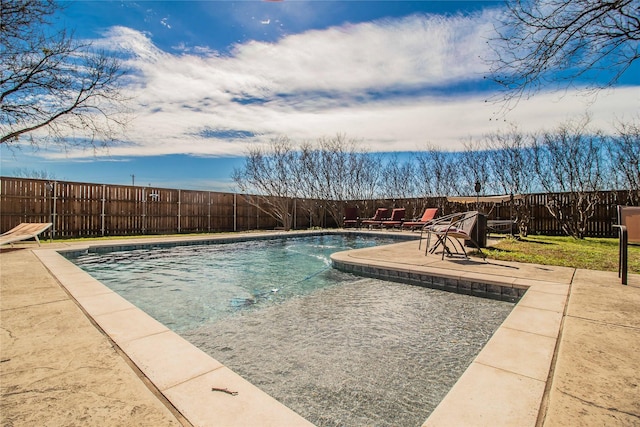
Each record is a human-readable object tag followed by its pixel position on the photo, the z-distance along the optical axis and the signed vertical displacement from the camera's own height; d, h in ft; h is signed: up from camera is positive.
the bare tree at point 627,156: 30.40 +5.42
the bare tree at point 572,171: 32.99 +4.24
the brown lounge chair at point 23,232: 21.44 -2.03
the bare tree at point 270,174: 52.26 +5.57
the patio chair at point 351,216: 52.81 -1.39
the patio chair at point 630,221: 12.95 -0.45
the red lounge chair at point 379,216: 49.04 -1.25
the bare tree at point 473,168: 42.60 +5.77
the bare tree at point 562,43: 8.25 +4.68
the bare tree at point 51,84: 16.07 +8.13
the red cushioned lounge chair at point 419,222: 34.73 -1.82
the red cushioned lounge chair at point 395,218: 46.33 -1.49
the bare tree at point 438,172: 47.65 +5.74
